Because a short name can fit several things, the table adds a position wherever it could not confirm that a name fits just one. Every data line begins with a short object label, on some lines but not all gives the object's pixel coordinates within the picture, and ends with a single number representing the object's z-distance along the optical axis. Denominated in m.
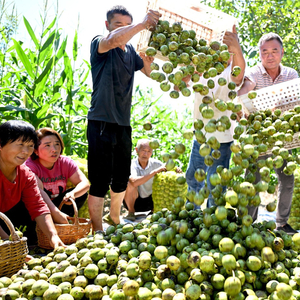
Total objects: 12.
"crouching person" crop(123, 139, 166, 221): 3.90
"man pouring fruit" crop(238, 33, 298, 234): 2.90
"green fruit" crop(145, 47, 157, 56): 1.54
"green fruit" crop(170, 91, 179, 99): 1.41
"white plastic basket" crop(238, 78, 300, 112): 2.12
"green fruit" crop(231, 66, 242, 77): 1.52
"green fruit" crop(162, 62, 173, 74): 1.41
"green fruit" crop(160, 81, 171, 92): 1.37
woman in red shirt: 2.08
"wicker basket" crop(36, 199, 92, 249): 2.20
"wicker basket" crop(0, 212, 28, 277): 1.57
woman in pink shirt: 2.70
